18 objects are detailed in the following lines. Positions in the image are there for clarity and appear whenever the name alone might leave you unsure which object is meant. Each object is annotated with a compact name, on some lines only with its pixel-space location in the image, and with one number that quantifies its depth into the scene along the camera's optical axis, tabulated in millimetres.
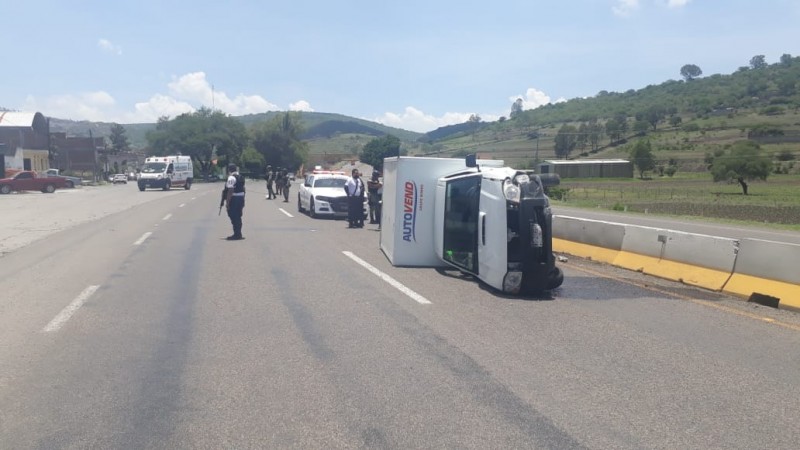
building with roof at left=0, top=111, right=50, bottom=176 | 68781
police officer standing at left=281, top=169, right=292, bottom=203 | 39219
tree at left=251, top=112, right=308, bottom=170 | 103812
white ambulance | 57031
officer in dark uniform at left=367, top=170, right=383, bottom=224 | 22781
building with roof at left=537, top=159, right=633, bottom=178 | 59450
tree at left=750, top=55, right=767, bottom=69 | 138800
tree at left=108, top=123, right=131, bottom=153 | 170600
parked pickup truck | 52500
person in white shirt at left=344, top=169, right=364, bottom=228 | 22094
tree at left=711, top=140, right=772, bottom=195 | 55469
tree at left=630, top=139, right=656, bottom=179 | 64000
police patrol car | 26453
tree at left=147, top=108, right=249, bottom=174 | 102375
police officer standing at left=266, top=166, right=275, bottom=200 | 42397
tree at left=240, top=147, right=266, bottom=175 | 97000
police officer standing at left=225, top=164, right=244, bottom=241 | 18578
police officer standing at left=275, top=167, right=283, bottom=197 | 41841
